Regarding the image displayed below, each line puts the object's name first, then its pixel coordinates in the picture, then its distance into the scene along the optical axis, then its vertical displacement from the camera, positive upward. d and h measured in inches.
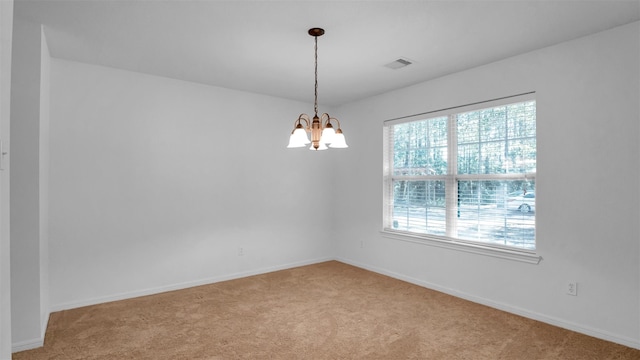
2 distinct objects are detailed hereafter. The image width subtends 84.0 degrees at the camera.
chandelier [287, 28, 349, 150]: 109.1 +12.7
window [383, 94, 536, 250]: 140.5 +1.3
